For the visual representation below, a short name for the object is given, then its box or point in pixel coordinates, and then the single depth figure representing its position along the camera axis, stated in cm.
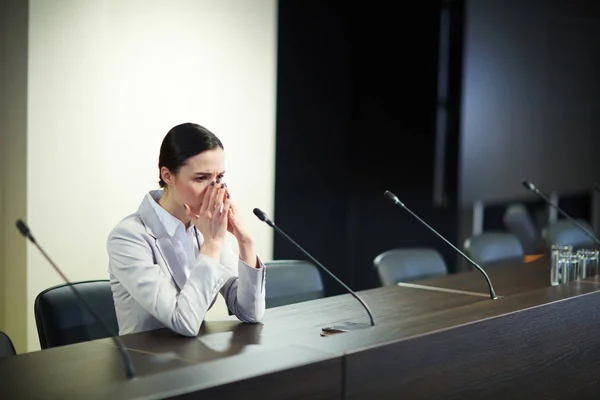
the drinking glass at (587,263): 340
